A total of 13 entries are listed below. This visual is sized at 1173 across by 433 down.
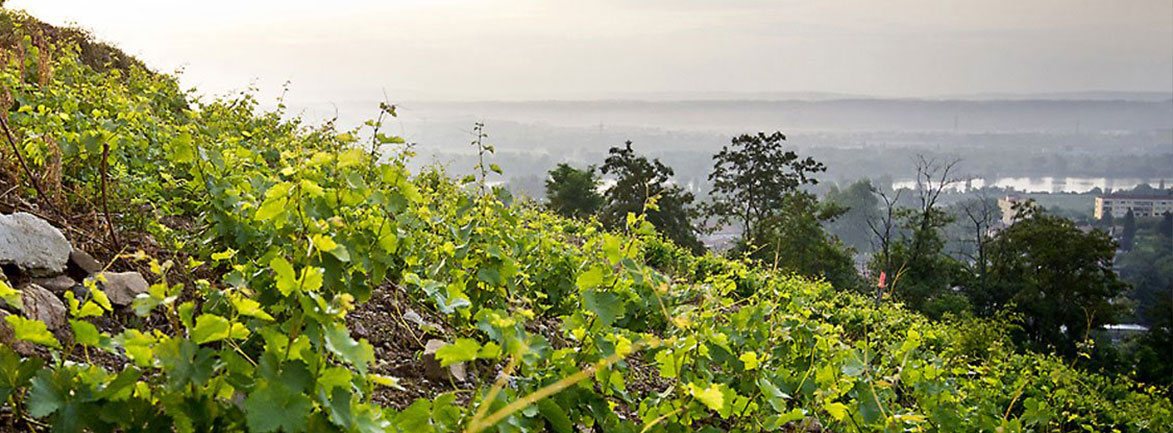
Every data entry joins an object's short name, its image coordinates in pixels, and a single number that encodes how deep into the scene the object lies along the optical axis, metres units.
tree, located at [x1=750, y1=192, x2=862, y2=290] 25.94
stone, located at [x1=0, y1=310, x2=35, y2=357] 1.81
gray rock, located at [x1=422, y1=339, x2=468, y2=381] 2.61
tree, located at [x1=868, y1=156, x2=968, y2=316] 25.70
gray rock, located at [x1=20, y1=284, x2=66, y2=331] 2.05
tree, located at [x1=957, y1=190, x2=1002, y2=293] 27.71
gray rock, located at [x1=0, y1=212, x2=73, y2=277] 2.32
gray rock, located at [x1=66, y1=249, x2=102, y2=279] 2.53
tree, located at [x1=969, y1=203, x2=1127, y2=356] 24.58
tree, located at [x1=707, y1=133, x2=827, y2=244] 31.33
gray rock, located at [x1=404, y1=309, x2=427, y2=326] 3.01
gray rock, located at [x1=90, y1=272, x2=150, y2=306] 2.32
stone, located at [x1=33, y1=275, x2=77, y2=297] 2.34
